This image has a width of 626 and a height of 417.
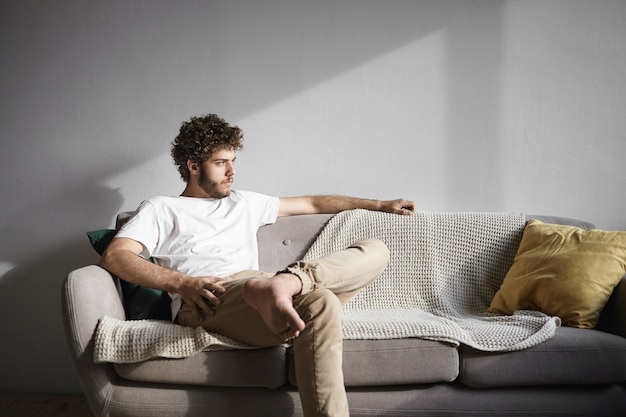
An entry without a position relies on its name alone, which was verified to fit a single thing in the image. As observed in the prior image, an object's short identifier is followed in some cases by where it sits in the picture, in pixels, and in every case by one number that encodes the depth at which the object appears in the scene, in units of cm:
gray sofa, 175
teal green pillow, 207
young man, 159
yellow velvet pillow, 195
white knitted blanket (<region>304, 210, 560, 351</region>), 225
